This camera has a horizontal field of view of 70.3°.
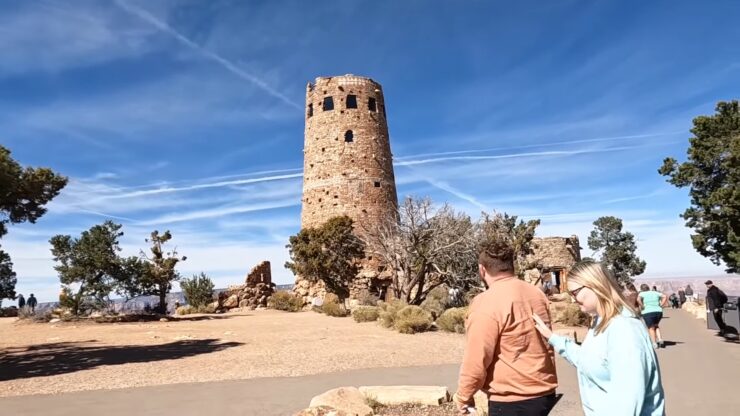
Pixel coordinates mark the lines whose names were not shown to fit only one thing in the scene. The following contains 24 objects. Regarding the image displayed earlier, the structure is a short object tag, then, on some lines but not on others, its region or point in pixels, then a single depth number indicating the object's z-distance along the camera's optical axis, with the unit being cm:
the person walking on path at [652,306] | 1092
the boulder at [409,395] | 650
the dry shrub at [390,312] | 1733
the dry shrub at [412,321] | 1556
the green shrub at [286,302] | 2962
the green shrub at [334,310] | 2350
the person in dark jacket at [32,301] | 3000
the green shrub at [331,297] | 2830
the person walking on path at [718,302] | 1296
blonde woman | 254
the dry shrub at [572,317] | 1702
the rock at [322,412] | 569
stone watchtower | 3066
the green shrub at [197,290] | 3133
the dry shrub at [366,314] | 2014
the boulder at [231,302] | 3338
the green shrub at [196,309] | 3061
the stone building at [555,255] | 3766
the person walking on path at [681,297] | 3459
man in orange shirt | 309
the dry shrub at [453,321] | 1570
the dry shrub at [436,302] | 2000
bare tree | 2197
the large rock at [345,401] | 588
